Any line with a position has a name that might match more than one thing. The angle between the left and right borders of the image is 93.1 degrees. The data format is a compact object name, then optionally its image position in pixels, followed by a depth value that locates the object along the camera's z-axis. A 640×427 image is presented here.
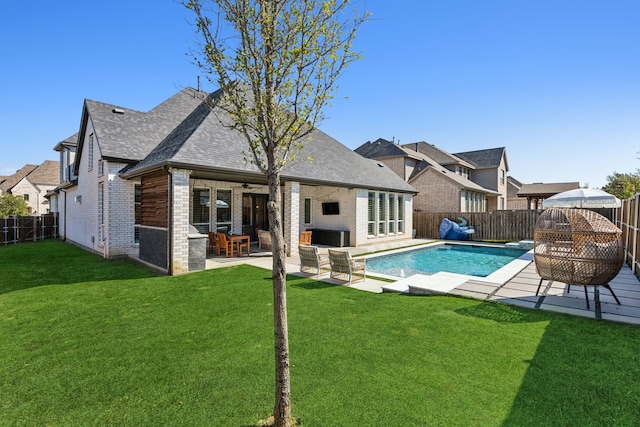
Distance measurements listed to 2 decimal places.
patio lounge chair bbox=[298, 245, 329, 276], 8.80
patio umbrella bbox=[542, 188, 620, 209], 12.14
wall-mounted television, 16.55
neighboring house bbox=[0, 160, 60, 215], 38.59
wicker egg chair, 5.59
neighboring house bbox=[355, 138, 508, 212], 25.31
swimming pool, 11.67
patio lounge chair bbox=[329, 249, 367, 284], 8.09
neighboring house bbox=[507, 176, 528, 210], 42.03
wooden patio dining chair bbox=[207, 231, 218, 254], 13.46
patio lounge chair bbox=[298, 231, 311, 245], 14.42
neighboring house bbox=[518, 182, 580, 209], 32.03
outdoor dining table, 12.47
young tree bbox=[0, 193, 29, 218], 31.53
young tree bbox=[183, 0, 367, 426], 2.58
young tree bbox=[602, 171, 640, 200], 17.67
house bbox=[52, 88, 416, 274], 9.68
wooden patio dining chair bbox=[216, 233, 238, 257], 12.52
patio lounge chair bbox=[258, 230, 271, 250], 13.97
